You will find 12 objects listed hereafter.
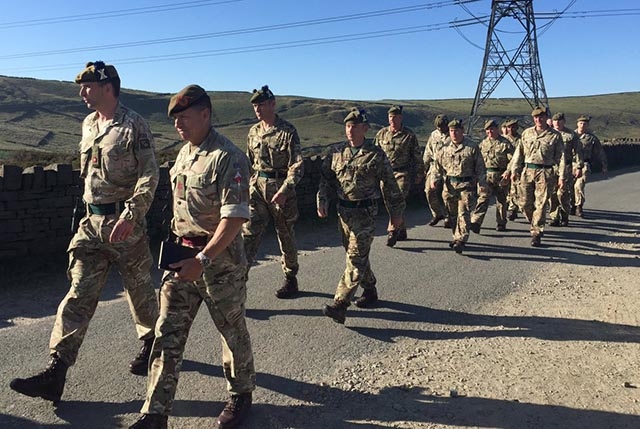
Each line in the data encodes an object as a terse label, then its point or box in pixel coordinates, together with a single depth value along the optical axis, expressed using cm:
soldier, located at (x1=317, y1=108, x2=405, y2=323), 495
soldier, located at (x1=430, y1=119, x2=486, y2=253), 807
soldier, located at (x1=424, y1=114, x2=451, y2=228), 922
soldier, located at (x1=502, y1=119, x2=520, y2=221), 1103
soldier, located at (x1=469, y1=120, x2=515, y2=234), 1016
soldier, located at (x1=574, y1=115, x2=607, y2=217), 1176
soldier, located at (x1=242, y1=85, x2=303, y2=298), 548
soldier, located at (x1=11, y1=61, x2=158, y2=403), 355
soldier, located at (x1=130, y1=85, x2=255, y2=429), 301
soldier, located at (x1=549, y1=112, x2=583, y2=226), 1030
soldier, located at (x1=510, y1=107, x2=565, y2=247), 872
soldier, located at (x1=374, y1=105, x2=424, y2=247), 870
